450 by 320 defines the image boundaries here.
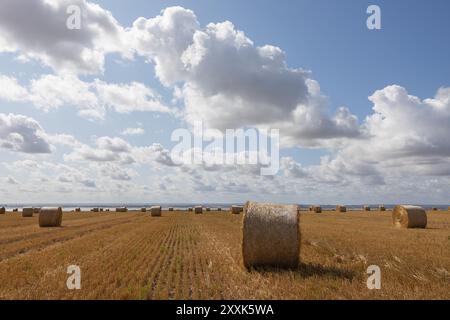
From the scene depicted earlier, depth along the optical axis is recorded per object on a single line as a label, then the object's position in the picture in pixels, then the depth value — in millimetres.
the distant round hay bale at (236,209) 61156
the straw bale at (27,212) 54350
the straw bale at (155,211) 56625
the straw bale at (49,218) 34469
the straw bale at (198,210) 67562
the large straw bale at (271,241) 13367
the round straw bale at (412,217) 30516
